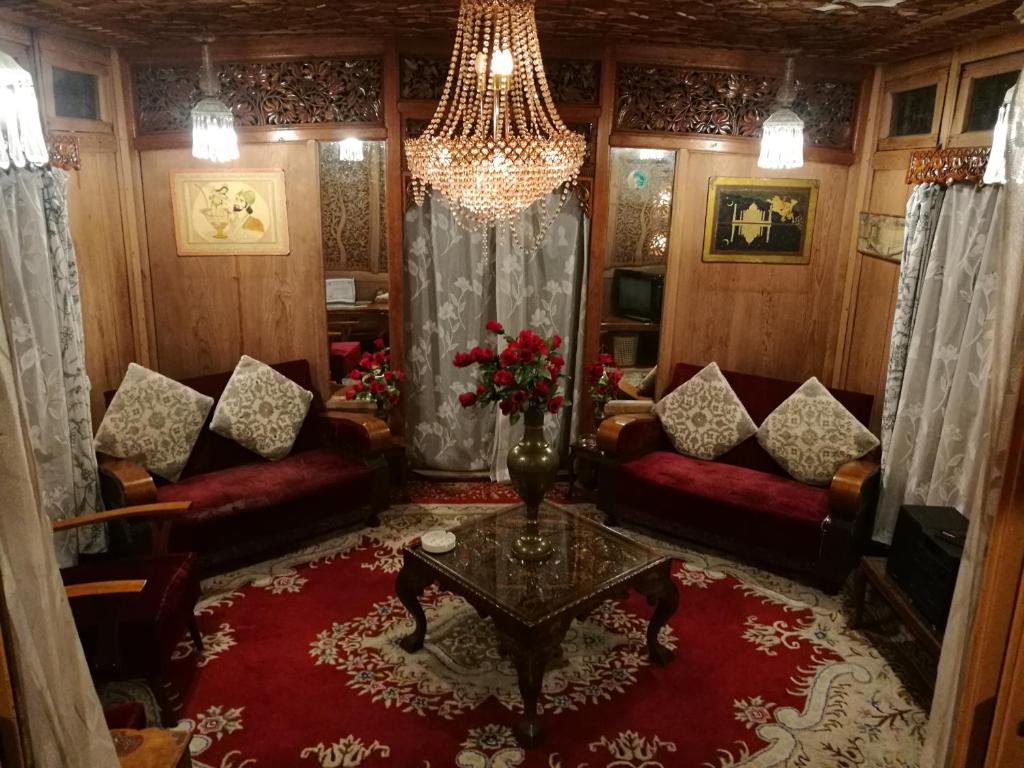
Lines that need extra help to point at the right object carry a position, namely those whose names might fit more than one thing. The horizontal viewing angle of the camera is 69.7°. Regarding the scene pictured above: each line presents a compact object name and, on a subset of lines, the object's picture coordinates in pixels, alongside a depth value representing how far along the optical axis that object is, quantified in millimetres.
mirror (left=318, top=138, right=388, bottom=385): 5020
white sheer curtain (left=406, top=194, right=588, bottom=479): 4410
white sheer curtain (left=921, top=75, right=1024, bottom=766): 1141
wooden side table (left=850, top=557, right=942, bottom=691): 2598
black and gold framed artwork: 4320
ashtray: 2934
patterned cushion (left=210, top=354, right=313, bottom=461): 3932
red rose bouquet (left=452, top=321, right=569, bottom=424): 2785
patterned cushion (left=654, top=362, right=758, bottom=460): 4105
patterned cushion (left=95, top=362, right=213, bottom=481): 3557
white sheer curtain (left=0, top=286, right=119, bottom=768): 1013
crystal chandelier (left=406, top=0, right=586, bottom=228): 2740
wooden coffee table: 2523
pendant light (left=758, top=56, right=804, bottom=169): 3758
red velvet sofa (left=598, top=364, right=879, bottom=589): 3422
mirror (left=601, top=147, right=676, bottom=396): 4660
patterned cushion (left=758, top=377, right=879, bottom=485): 3699
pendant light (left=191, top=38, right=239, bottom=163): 3691
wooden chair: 2402
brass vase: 2887
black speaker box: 2605
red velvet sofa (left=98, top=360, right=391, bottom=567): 3406
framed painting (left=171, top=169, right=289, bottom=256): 4188
